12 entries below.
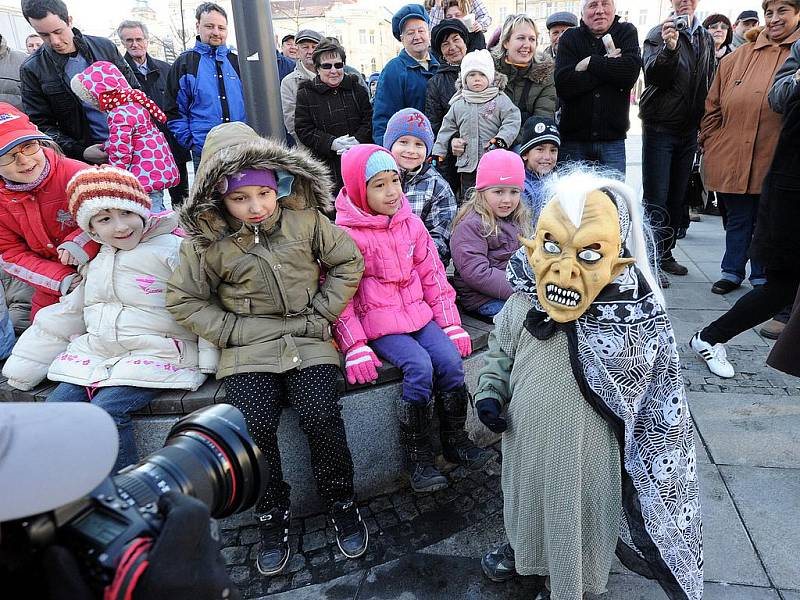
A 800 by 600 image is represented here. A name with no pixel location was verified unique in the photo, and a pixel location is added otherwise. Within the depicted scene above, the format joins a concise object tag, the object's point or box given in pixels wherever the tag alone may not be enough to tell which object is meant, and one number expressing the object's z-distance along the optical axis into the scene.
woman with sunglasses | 4.43
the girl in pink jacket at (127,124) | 3.73
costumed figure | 1.72
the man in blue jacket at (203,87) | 4.62
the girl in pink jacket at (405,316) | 2.63
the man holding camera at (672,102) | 4.75
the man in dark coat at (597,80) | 4.43
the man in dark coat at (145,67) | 5.51
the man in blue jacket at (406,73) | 4.55
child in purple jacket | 3.20
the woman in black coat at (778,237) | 3.44
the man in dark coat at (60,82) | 3.98
